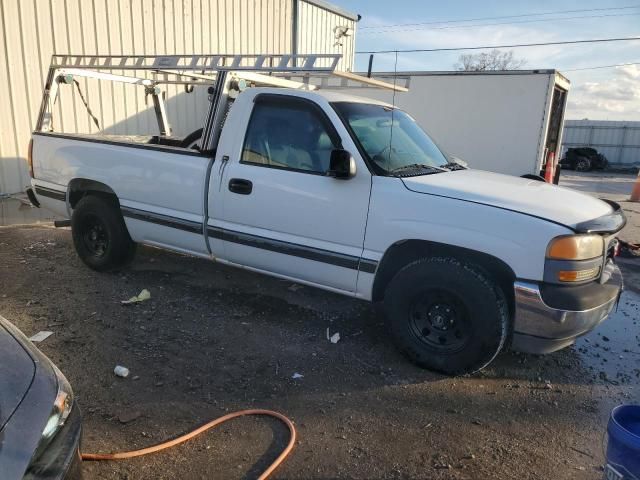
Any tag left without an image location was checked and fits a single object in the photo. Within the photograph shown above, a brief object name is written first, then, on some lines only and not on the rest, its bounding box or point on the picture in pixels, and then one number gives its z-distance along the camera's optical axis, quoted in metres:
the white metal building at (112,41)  8.31
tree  37.39
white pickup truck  3.13
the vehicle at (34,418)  1.66
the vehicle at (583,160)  25.26
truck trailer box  9.95
